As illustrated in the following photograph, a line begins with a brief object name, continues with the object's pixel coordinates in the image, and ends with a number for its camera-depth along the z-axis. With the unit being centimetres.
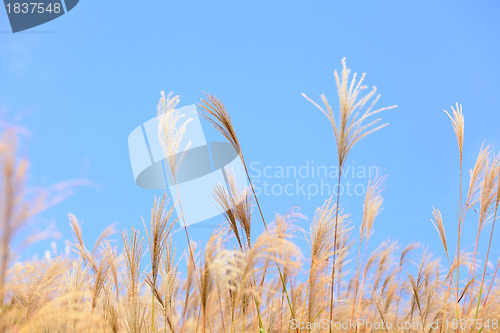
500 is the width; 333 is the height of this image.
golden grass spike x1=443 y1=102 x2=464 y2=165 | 607
